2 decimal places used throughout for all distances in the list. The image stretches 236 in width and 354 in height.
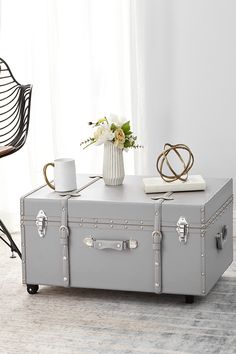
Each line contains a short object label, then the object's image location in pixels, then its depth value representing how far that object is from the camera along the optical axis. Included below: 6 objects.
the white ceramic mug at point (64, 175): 3.57
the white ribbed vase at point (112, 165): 3.64
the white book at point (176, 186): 3.53
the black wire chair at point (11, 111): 4.08
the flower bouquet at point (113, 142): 3.60
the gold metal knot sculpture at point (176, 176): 3.57
